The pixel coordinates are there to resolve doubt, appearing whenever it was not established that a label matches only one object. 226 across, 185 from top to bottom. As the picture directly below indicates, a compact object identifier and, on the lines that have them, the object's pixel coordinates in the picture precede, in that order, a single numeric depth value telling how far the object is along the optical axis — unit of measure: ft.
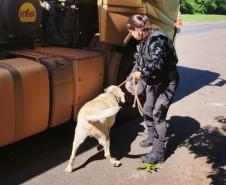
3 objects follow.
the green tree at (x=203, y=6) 125.98
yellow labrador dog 13.88
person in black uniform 14.39
